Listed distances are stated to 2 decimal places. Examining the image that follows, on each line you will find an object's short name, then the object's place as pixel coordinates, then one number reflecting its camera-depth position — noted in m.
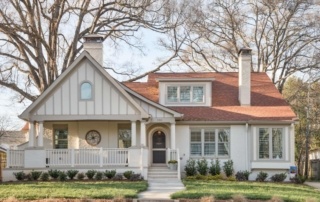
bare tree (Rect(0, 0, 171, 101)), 31.16
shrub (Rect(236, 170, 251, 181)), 25.09
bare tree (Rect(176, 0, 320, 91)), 35.84
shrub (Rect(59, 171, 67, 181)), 22.89
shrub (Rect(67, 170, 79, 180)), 23.12
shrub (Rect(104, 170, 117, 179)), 23.11
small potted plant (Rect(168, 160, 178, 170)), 24.14
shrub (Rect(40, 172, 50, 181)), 22.98
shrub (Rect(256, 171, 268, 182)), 24.94
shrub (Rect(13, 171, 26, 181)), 23.14
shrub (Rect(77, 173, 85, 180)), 23.23
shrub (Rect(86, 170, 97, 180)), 23.14
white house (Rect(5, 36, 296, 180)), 23.89
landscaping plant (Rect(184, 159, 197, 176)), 25.16
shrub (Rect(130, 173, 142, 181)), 22.77
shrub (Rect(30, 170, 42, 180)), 23.04
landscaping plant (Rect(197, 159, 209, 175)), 25.12
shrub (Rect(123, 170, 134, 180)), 22.92
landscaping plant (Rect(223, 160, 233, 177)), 25.25
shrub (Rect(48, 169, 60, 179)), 23.20
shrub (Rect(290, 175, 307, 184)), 25.14
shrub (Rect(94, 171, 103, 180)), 23.03
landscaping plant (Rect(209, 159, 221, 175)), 25.20
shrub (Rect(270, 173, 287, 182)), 24.97
